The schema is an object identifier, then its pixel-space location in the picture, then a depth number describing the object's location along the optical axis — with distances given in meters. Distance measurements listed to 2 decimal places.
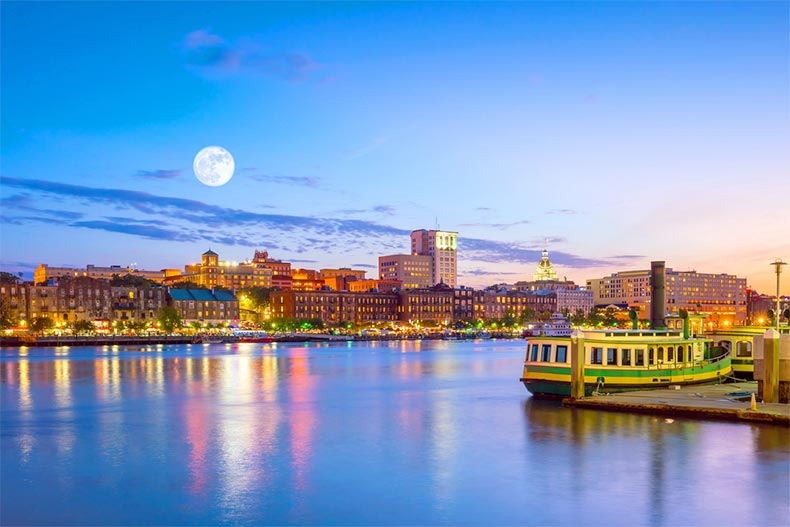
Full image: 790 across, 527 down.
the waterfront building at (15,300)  182.75
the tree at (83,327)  181.74
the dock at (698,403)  35.84
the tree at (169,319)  190.84
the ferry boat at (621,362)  46.00
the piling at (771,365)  37.75
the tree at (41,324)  173.89
